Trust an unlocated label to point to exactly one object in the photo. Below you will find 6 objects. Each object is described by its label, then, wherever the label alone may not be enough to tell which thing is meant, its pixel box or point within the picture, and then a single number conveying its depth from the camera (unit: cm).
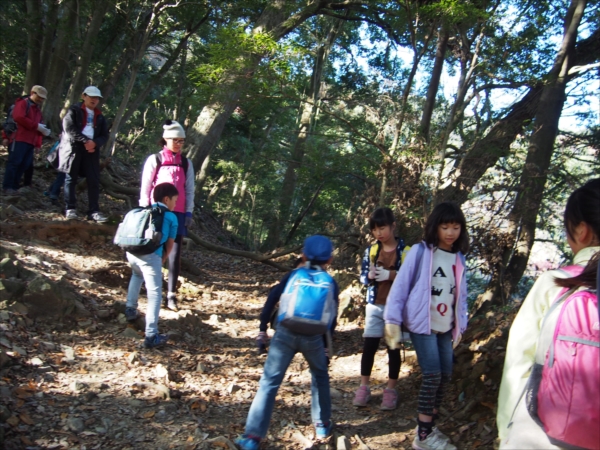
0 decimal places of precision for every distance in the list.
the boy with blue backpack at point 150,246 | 461
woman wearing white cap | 565
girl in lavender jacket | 347
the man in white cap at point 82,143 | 703
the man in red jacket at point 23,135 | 762
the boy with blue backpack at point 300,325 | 332
